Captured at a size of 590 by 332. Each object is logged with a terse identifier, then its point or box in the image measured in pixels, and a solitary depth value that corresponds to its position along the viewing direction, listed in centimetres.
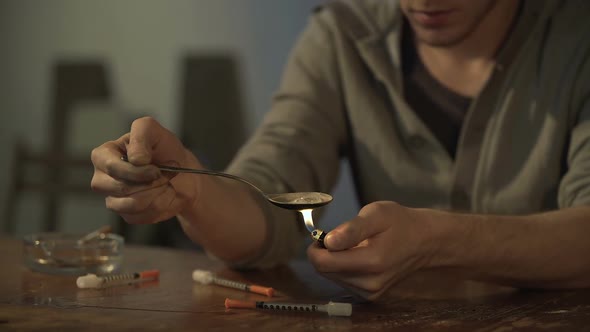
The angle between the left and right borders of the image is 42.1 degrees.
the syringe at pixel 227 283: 108
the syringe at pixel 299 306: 95
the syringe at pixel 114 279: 109
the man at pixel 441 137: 113
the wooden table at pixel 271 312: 89
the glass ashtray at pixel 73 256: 120
